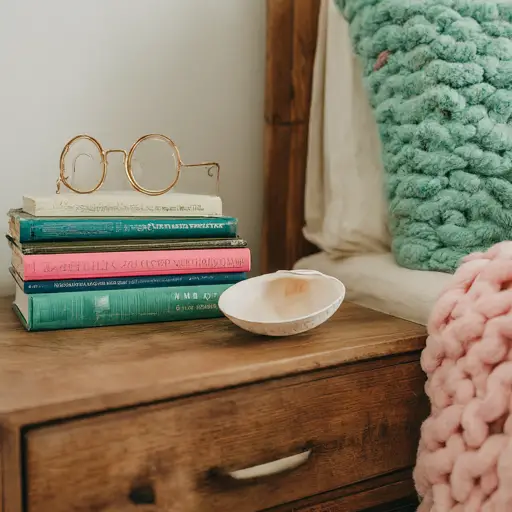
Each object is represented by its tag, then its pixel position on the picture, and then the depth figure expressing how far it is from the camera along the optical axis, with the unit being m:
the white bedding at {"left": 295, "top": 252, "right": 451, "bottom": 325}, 0.82
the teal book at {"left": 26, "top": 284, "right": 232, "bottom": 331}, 0.72
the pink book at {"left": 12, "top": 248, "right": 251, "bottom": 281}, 0.72
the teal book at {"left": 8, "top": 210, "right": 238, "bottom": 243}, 0.73
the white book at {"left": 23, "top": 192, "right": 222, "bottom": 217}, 0.76
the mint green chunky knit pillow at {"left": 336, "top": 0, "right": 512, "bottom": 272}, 0.84
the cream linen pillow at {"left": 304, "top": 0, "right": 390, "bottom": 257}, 0.99
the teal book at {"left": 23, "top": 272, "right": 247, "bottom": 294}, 0.72
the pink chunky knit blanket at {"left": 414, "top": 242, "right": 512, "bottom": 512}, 0.59
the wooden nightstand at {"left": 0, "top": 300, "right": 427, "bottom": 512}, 0.53
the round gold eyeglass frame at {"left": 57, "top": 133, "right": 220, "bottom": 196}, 0.81
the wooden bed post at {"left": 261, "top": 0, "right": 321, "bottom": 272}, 1.11
